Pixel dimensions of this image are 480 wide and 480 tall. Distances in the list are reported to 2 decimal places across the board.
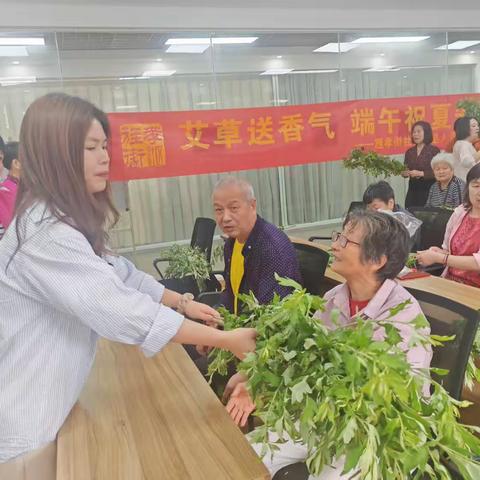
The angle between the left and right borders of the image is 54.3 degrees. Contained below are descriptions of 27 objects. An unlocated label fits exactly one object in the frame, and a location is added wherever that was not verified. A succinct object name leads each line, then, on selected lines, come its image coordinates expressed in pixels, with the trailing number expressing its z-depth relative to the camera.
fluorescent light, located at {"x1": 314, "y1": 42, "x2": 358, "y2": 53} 5.12
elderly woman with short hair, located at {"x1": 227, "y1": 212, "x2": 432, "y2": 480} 1.53
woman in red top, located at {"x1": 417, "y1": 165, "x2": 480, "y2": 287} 2.53
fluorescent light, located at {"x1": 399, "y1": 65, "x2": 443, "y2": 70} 5.45
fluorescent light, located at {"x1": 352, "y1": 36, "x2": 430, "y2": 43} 5.24
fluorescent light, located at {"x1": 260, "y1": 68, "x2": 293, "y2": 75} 4.95
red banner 4.39
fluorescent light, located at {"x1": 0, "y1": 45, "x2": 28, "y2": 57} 4.09
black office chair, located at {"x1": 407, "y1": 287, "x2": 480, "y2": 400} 1.28
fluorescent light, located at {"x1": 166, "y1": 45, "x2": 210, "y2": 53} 4.59
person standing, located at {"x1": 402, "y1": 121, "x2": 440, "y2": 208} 4.86
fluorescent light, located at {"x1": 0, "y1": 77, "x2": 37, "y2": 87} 4.12
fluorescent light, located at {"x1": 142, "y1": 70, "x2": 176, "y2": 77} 4.57
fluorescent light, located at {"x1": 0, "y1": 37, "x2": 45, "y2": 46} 4.09
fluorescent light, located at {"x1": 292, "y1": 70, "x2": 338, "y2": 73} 5.06
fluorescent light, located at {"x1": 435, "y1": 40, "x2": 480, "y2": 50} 5.56
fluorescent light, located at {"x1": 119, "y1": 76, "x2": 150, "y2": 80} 4.48
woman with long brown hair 0.99
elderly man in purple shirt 2.03
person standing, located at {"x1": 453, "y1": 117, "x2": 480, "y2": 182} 4.83
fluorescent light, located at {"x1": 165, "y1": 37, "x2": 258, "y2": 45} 4.57
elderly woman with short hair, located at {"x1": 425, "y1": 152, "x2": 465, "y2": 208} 4.01
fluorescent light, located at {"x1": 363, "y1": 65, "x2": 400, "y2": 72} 5.34
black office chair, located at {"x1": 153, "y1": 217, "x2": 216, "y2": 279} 3.67
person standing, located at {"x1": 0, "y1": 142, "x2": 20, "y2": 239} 3.34
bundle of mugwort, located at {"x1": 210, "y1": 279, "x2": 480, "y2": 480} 0.86
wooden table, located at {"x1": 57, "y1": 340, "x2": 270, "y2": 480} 0.99
